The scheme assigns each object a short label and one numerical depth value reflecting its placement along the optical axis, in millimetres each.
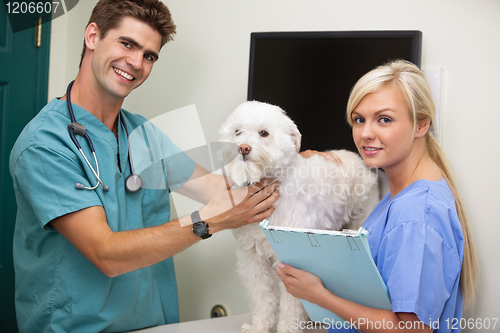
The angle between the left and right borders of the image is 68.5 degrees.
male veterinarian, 1059
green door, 1819
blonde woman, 771
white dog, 1102
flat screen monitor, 1363
